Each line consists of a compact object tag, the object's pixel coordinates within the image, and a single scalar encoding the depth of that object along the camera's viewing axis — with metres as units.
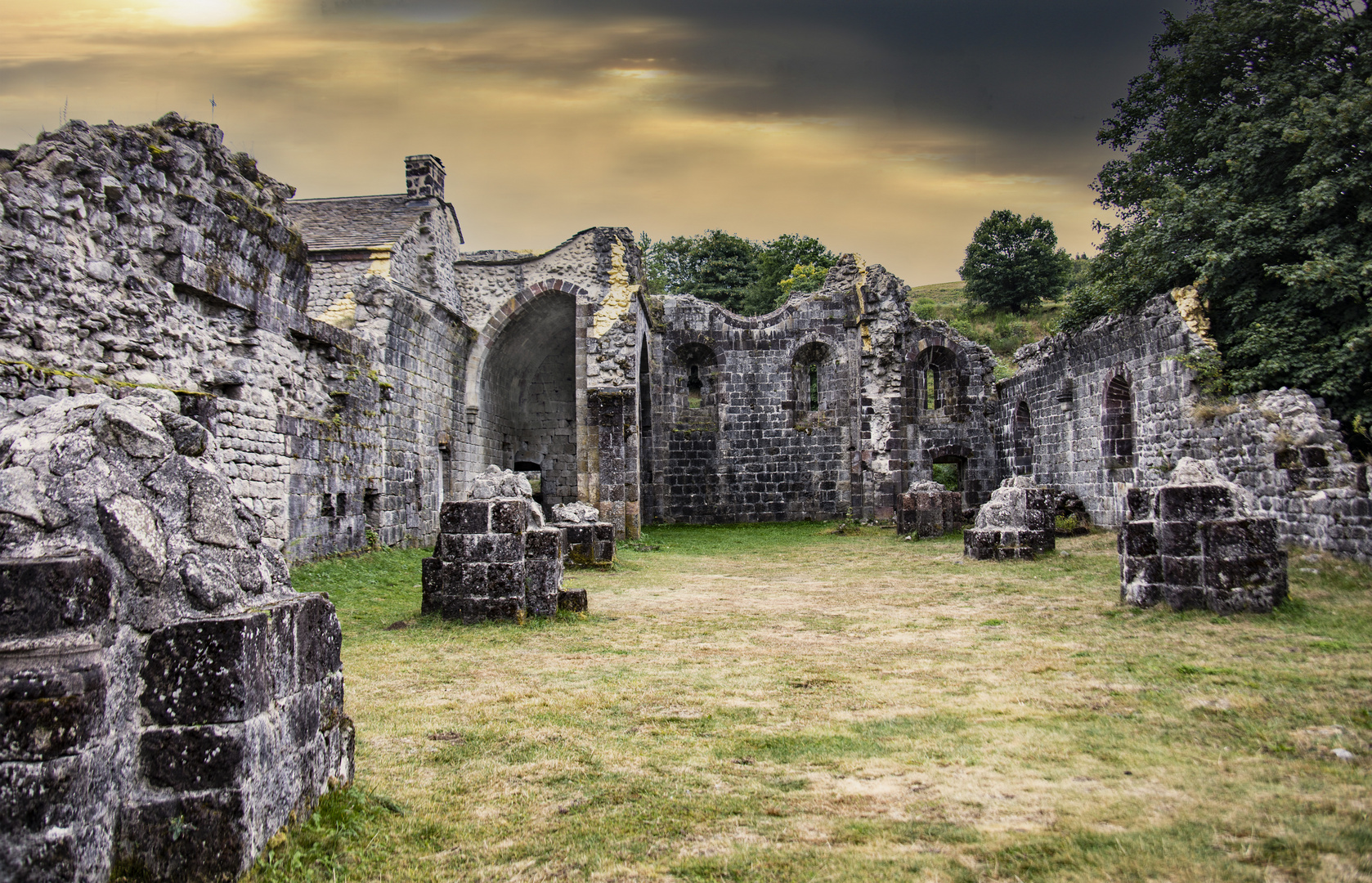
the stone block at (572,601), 8.00
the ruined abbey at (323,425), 2.60
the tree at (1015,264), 42.66
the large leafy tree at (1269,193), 11.72
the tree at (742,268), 39.47
